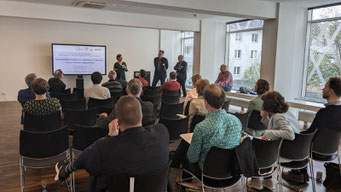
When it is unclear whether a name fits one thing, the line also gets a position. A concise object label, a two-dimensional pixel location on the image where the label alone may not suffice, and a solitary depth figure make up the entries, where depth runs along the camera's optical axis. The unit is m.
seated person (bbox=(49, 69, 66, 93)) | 5.68
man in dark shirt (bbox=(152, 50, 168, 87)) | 9.16
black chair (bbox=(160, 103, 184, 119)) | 4.47
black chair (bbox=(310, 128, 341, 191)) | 2.76
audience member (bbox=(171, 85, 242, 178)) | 2.09
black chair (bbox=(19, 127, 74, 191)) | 2.46
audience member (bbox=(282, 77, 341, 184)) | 2.82
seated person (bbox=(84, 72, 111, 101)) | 4.42
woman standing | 8.01
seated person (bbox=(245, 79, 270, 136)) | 3.45
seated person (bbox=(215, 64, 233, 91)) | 7.74
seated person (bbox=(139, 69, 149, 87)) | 6.12
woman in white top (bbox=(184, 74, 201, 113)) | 4.34
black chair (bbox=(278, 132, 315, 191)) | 2.56
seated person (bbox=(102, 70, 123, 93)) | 5.14
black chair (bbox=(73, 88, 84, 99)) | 5.69
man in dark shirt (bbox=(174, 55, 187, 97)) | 8.98
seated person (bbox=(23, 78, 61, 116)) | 3.09
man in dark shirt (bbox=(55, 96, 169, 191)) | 1.54
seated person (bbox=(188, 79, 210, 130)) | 3.41
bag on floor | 3.06
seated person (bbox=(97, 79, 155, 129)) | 2.87
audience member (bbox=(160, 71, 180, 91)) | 5.78
